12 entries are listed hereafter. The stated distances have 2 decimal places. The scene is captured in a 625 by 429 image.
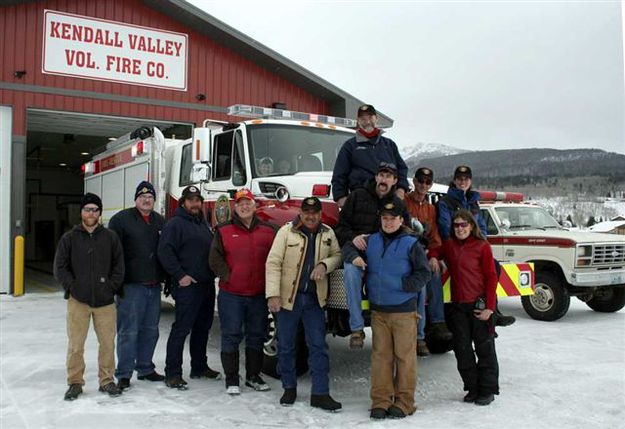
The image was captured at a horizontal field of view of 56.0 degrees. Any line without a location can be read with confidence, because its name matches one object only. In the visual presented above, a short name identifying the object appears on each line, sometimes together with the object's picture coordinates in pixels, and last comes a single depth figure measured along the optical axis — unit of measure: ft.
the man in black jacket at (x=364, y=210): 15.61
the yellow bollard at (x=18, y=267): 38.68
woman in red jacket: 16.24
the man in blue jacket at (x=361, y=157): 17.22
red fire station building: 38.96
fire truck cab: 19.61
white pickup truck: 30.19
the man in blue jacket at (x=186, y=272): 17.53
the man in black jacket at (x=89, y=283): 16.35
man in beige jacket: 15.82
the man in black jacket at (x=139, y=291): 17.65
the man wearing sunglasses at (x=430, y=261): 16.19
